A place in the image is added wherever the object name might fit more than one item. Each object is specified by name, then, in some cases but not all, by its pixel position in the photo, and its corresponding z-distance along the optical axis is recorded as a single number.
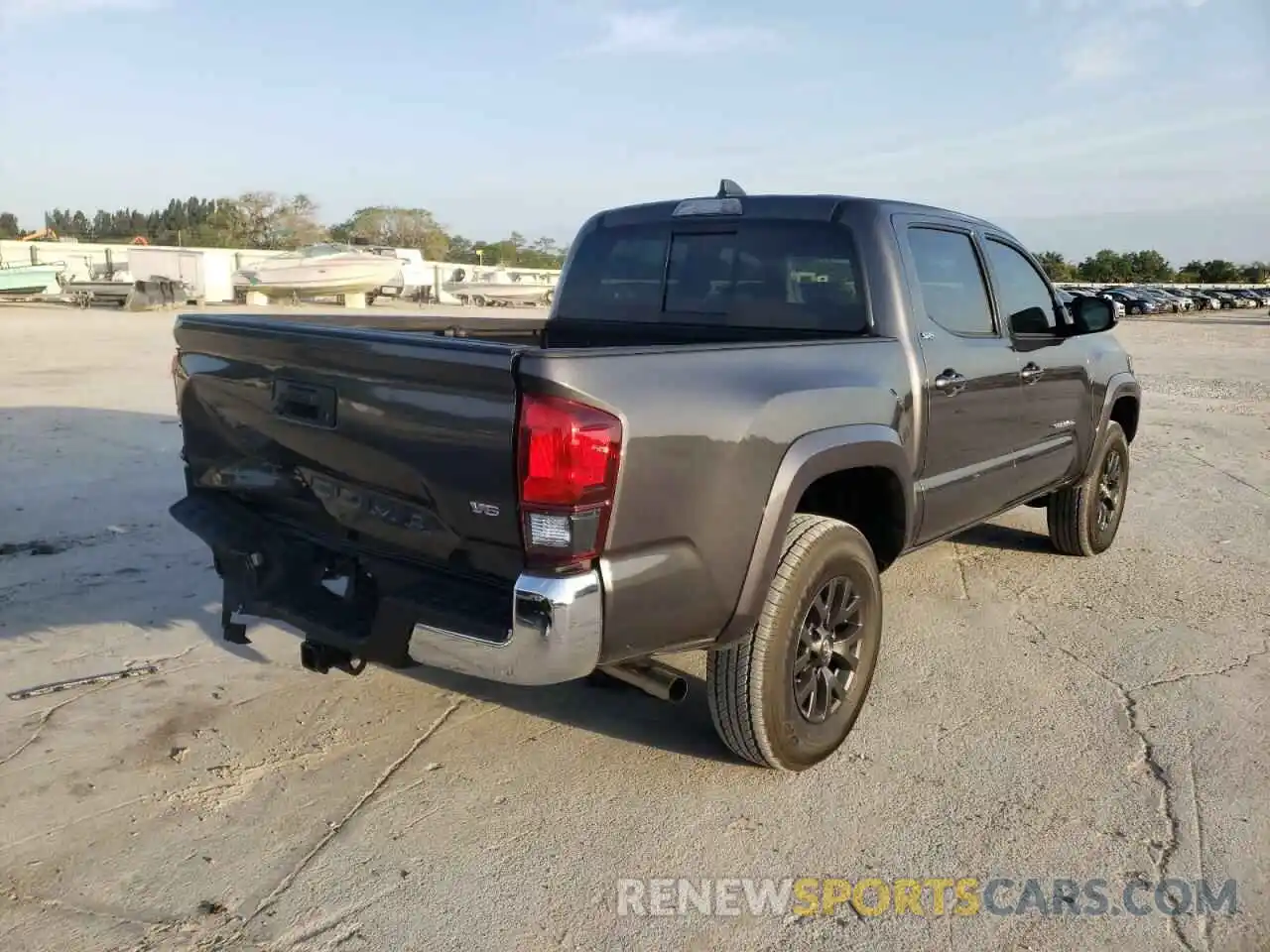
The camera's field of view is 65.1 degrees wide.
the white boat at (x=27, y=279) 30.95
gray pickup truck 2.55
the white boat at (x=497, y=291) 40.41
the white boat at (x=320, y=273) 31.59
